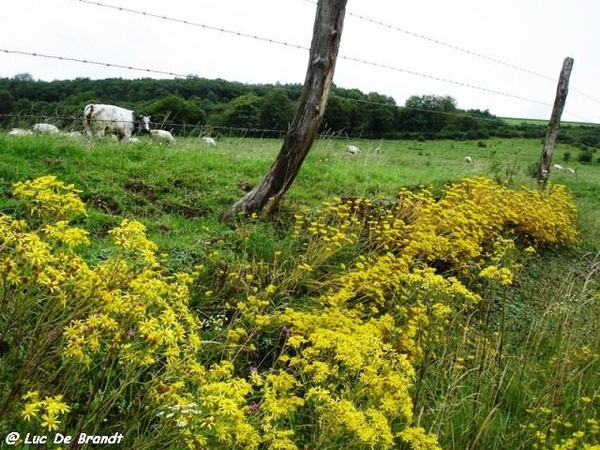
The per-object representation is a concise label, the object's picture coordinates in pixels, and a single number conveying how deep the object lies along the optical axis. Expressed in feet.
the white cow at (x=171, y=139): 31.13
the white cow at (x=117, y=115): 43.16
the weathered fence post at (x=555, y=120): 30.01
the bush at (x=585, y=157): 102.21
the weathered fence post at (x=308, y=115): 16.16
